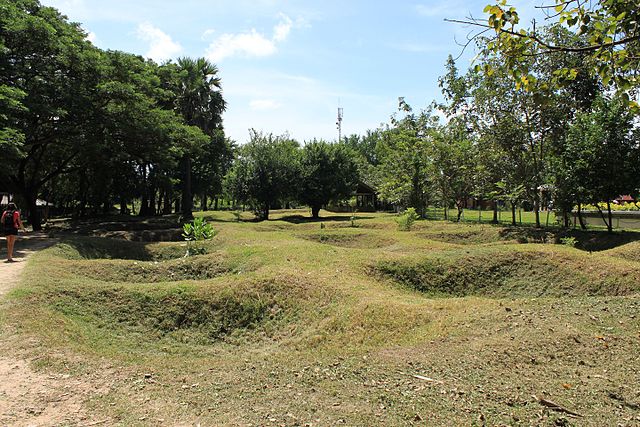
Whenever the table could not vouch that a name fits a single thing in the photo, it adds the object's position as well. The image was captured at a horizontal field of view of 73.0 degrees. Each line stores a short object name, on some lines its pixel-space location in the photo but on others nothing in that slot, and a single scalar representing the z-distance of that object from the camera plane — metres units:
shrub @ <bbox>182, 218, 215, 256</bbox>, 14.70
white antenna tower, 71.25
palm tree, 30.27
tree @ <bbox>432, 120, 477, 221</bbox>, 29.52
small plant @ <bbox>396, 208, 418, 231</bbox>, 23.28
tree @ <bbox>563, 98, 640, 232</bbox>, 18.09
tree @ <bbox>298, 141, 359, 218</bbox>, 37.47
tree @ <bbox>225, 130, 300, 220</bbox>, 34.69
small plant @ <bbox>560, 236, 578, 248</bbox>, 17.05
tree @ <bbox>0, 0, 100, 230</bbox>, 15.83
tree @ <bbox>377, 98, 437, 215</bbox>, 33.41
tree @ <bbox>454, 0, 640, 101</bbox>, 3.40
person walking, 11.41
